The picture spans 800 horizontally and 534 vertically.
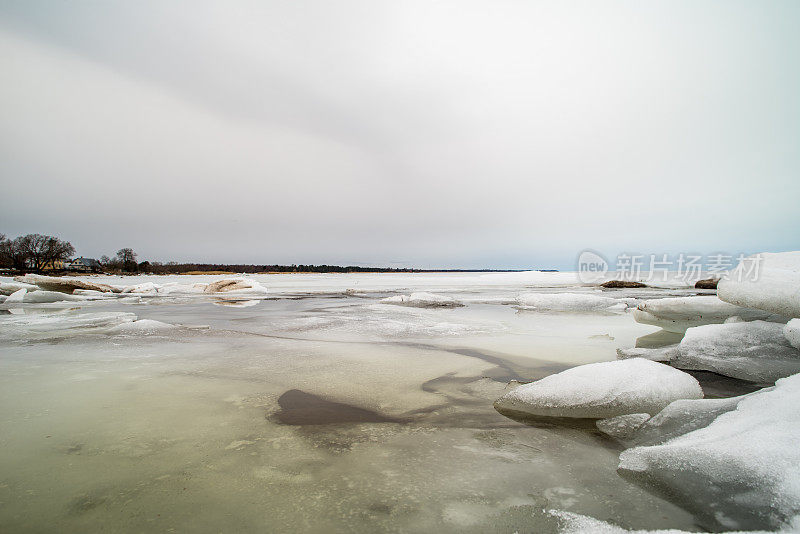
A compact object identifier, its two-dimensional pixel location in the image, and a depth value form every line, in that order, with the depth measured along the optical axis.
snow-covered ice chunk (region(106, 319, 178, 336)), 4.85
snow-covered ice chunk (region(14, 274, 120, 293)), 12.26
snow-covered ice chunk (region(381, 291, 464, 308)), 9.35
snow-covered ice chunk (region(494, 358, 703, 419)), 1.99
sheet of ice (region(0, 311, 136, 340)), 4.71
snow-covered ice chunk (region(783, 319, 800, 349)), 3.09
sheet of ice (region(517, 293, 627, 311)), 8.27
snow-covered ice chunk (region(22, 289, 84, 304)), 10.18
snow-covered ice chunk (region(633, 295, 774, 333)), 4.71
